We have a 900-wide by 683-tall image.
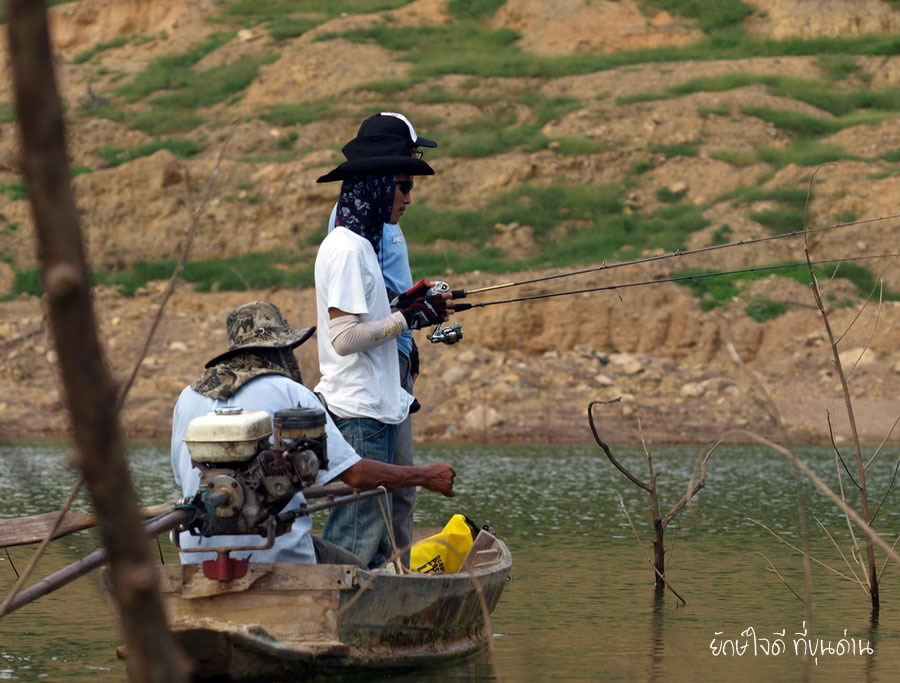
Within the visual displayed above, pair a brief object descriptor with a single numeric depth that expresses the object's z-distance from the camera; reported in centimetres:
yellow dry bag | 1350
